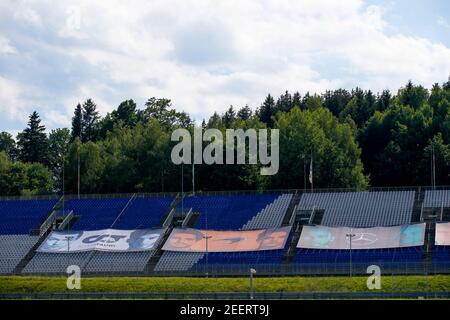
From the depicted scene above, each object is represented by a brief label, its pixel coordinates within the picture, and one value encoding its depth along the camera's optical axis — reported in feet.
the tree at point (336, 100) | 515.09
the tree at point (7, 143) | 595.47
